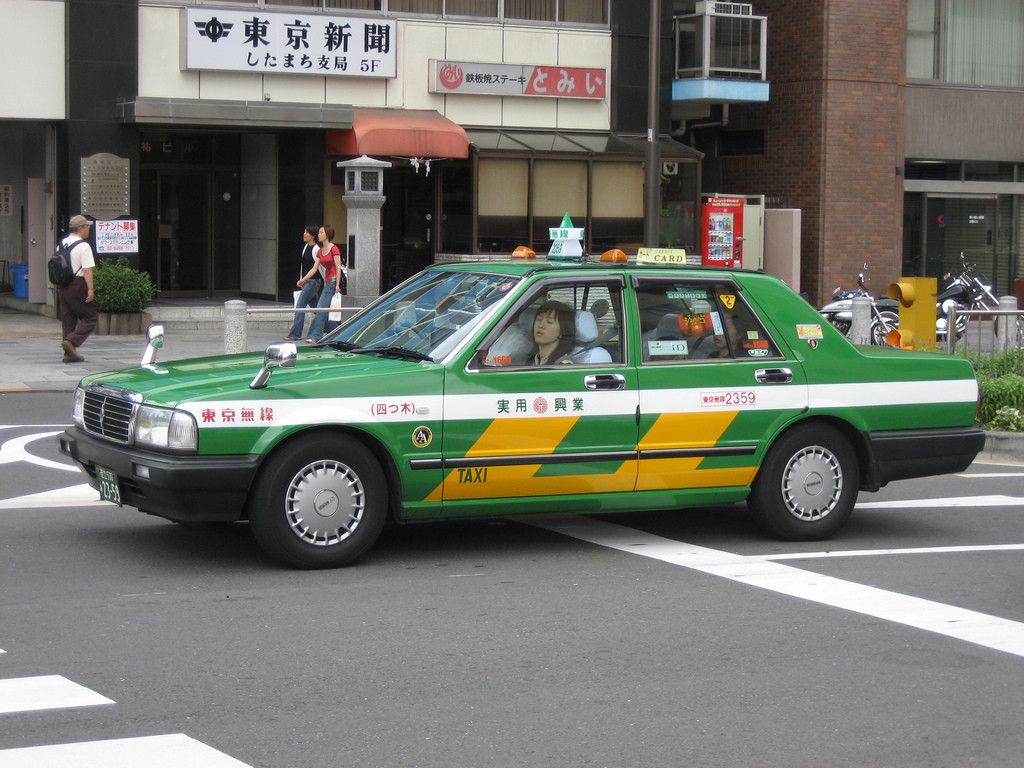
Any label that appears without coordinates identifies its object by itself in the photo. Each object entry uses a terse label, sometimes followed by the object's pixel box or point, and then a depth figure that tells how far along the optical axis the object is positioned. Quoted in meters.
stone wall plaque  23.23
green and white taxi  7.53
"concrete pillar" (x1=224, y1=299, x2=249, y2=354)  16.53
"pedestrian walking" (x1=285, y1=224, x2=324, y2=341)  20.67
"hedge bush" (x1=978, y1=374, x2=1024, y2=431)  13.28
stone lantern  21.78
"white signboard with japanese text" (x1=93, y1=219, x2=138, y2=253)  23.19
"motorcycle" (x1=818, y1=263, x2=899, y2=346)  22.52
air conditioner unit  27.53
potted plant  22.39
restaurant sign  25.52
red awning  24.06
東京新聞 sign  23.47
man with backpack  18.25
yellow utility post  15.75
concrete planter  22.59
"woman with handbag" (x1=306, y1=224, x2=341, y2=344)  20.59
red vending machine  27.80
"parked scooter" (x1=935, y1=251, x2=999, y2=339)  25.02
